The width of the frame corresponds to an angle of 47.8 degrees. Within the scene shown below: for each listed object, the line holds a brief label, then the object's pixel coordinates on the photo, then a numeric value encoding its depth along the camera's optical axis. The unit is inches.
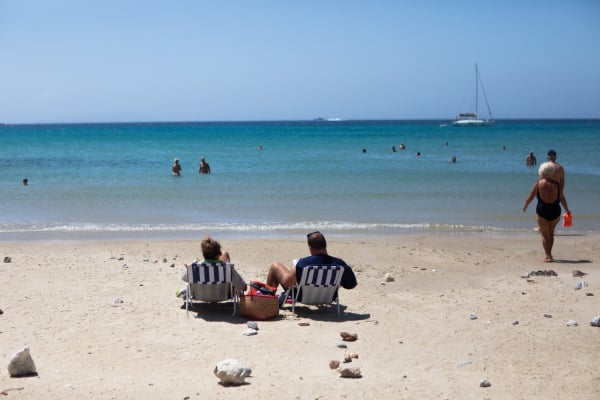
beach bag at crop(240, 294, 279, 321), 304.5
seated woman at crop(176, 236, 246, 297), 307.0
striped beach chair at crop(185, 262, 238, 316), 304.0
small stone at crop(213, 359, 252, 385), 218.1
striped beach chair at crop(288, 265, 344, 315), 302.7
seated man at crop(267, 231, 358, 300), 304.8
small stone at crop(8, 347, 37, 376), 222.2
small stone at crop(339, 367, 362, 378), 226.2
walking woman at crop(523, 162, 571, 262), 446.9
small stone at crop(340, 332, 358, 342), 271.4
